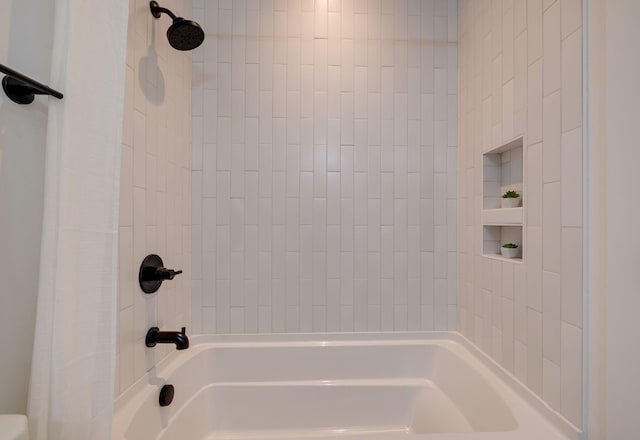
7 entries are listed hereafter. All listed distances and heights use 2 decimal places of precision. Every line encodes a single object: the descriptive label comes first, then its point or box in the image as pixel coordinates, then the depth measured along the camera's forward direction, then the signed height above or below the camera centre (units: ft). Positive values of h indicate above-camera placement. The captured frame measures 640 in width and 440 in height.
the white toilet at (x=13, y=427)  1.28 -0.96
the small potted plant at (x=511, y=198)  3.53 +0.41
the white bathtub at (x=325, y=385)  3.79 -2.38
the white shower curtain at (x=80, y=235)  1.60 -0.08
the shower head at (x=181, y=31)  3.35 +2.31
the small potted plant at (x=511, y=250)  3.52 -0.24
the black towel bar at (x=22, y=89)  1.49 +0.73
